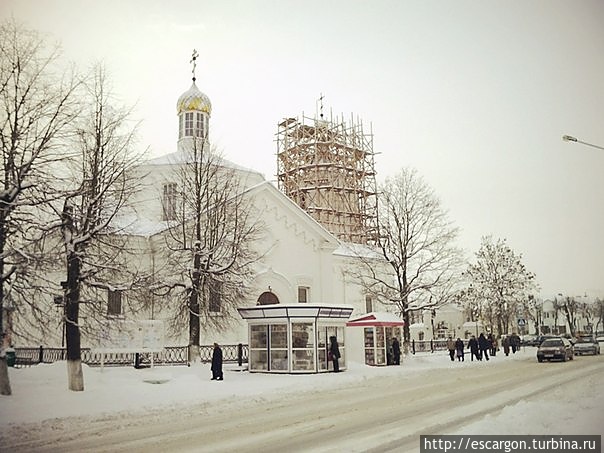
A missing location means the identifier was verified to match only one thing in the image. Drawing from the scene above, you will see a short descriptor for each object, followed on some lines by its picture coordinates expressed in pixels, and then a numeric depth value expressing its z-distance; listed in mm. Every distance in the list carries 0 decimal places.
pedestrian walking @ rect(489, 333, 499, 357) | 39531
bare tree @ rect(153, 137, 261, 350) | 24078
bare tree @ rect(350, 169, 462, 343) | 33906
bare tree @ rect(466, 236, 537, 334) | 47438
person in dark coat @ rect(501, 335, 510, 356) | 38781
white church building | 24188
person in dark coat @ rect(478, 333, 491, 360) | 35594
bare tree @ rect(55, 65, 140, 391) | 16797
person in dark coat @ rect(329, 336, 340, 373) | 24578
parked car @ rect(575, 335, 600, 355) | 34125
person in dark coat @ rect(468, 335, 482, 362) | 34562
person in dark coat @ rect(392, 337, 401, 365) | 30328
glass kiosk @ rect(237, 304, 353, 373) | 23922
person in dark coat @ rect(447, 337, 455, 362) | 34469
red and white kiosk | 29641
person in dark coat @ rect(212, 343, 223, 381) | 21594
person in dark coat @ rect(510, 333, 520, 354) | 41250
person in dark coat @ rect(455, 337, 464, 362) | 34312
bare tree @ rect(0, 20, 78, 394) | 14859
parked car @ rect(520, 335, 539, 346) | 56281
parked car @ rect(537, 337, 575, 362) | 30219
